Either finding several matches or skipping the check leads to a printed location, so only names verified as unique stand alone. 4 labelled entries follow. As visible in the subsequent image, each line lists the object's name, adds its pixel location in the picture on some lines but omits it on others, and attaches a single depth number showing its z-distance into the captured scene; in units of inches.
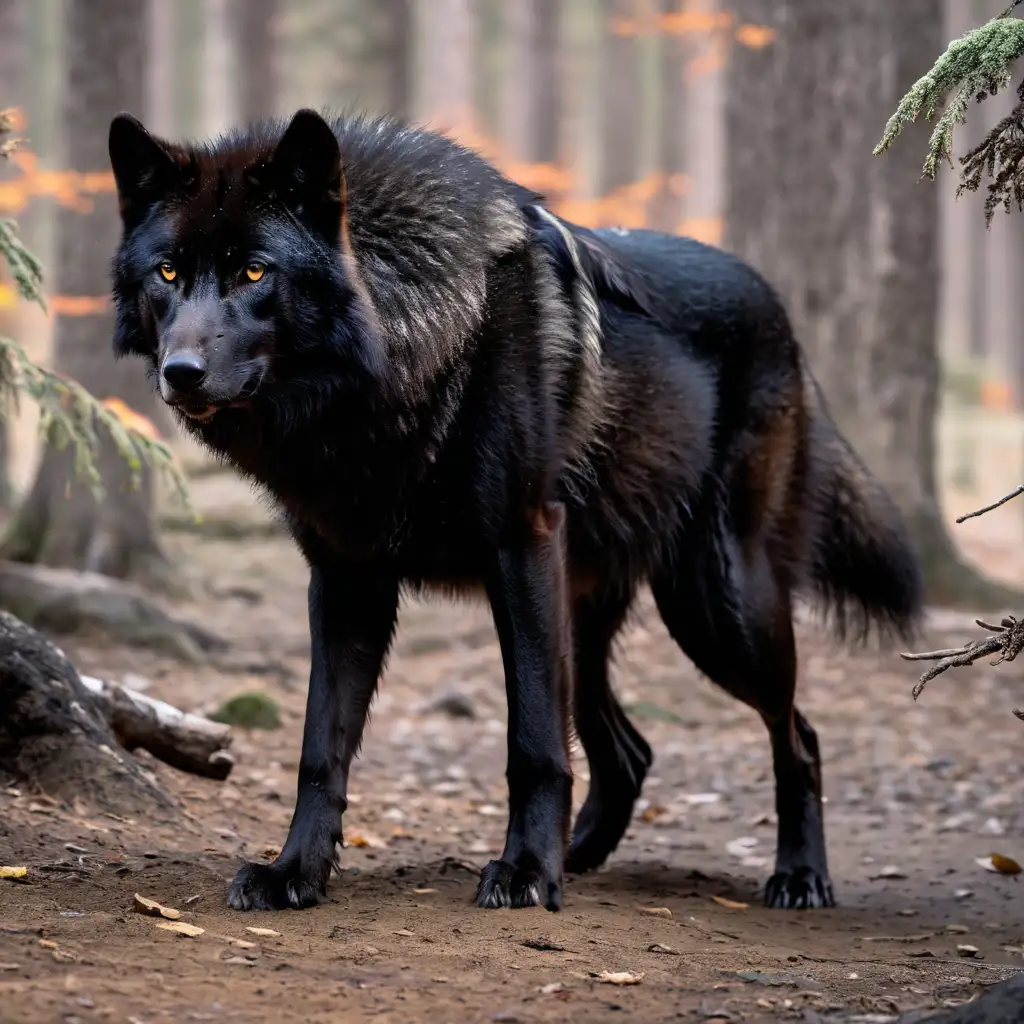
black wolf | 303.3
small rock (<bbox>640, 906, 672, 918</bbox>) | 343.3
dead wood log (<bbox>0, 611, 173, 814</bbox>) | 362.6
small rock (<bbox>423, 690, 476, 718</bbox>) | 613.0
